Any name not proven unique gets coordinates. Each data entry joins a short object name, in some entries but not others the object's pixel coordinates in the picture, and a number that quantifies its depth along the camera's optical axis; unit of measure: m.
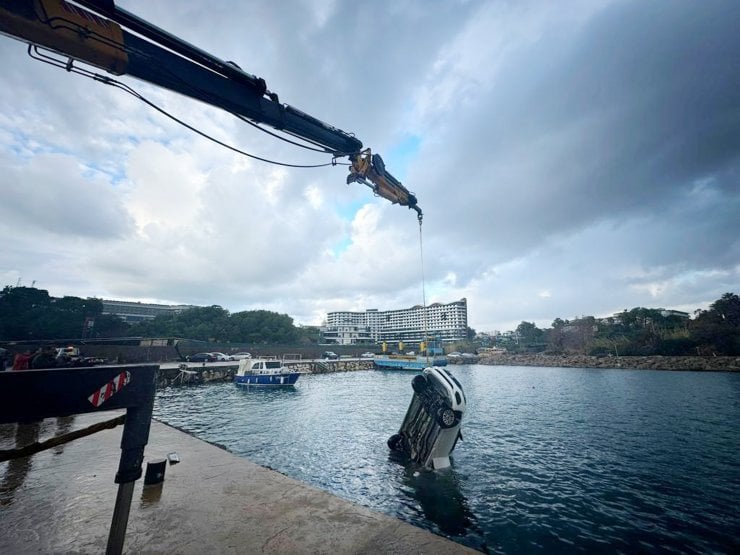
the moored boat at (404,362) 63.92
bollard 5.57
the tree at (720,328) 55.03
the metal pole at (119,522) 2.91
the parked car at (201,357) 46.19
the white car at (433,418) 9.15
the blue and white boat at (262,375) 31.45
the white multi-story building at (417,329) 156.25
